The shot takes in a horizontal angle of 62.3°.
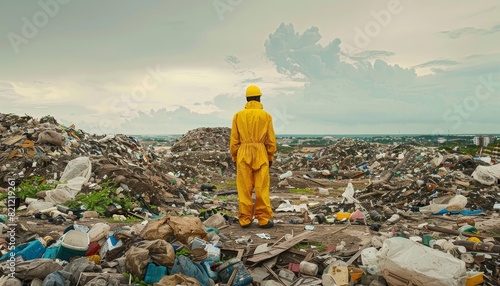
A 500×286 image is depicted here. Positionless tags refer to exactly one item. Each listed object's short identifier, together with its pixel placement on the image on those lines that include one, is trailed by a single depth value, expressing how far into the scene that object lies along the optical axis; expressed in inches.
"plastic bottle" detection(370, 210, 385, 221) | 322.0
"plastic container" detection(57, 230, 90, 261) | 192.7
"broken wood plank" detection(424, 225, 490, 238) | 242.6
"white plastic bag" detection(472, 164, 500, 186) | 395.7
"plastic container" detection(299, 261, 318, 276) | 193.2
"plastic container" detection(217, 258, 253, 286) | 185.5
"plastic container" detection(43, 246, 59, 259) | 194.7
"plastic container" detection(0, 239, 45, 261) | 193.3
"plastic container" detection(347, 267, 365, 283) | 187.8
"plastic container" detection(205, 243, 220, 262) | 200.4
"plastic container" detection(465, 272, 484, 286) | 180.7
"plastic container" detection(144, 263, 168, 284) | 174.1
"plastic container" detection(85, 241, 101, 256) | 200.4
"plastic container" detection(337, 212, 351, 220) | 311.2
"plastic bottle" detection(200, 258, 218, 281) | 188.9
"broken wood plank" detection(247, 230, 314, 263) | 205.2
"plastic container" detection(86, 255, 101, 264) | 191.6
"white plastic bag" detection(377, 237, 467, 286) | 166.6
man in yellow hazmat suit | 262.5
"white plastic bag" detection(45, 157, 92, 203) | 334.0
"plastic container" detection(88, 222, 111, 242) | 209.5
